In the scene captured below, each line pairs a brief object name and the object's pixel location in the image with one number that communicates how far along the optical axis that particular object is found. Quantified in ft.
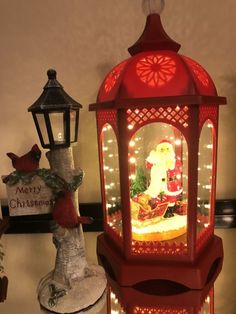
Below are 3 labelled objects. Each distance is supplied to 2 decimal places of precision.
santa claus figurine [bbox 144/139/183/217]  0.80
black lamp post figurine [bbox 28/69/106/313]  0.67
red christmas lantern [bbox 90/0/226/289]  0.68
